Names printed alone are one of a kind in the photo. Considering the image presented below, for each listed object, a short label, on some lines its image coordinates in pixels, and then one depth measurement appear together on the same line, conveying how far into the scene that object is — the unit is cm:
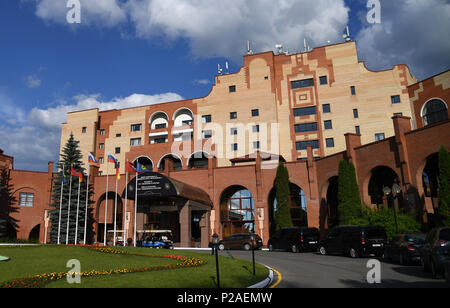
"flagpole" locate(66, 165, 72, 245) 3604
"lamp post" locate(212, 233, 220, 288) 1128
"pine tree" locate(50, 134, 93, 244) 3816
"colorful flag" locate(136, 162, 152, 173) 3402
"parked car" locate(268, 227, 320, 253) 2592
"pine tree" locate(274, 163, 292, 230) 3550
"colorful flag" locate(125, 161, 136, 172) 3381
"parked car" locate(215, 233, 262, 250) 3061
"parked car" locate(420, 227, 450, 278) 1098
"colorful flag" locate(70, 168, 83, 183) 3319
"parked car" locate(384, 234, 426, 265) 1522
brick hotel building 3247
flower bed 987
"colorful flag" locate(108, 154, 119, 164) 3256
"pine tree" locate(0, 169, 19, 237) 4259
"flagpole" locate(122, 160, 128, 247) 3413
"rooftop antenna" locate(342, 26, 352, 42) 5149
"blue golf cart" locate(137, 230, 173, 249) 3042
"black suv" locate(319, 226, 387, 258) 1945
